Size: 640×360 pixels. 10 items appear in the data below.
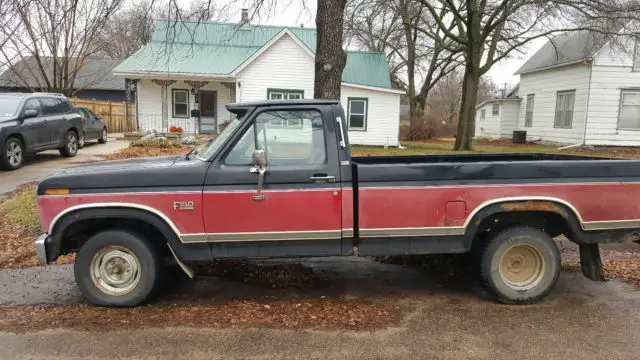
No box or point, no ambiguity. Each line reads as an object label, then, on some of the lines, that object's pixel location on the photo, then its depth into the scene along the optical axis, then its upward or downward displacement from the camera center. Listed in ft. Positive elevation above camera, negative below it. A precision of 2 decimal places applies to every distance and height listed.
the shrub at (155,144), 54.75 -2.80
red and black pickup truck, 13.75 -2.35
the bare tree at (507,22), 54.34 +13.95
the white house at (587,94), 72.23 +6.21
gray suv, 37.63 -0.80
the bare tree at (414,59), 106.11 +16.79
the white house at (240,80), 69.46 +6.38
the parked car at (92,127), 58.13 -1.11
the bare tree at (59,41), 66.18 +11.22
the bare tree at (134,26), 31.07 +14.53
